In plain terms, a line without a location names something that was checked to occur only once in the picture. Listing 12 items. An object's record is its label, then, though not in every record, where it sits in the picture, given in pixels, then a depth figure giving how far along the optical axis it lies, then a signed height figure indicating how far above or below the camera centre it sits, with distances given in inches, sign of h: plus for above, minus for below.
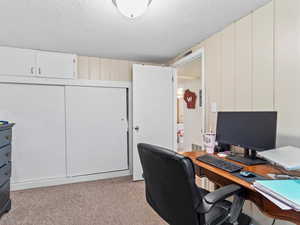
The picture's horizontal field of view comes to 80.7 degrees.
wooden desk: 34.9 -20.9
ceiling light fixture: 53.3 +31.6
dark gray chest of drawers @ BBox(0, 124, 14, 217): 75.6 -25.9
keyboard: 49.7 -17.2
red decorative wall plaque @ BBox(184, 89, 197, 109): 175.6 +9.8
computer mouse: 44.8 -17.0
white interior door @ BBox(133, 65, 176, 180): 117.4 +0.7
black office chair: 35.6 -19.2
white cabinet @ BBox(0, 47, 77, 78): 99.7 +26.8
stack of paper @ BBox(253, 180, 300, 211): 30.9 -16.0
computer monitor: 53.7 -8.0
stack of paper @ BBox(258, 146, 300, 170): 40.6 -12.6
